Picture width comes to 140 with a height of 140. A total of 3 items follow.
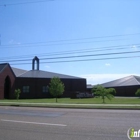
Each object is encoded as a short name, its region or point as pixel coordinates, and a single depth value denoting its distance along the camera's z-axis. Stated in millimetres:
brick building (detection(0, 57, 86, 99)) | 51119
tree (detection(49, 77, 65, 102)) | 34969
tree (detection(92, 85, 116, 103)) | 30281
